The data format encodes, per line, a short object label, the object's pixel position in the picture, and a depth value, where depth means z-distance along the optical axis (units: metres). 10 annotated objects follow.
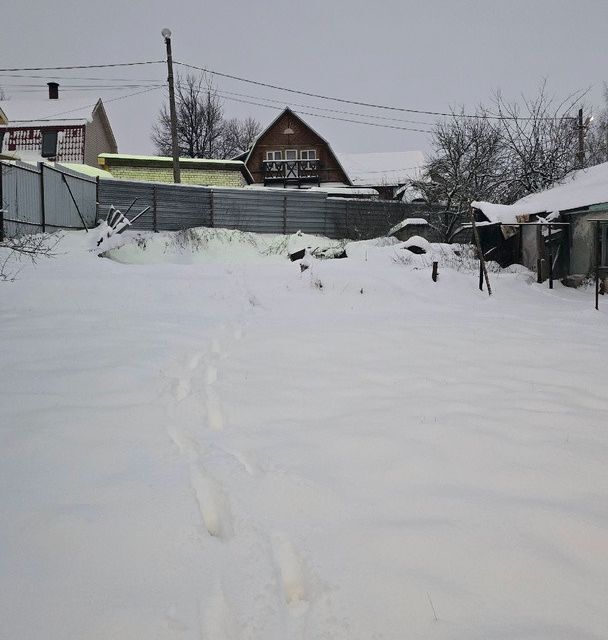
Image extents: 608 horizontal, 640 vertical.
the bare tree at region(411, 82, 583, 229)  18.92
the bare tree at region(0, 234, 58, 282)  7.04
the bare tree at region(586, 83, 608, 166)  27.75
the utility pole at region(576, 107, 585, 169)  18.85
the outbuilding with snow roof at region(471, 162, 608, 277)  11.68
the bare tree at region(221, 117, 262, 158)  37.38
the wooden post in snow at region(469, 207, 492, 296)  9.28
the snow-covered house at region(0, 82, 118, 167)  23.23
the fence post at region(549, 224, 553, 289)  11.16
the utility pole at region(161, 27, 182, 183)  16.53
